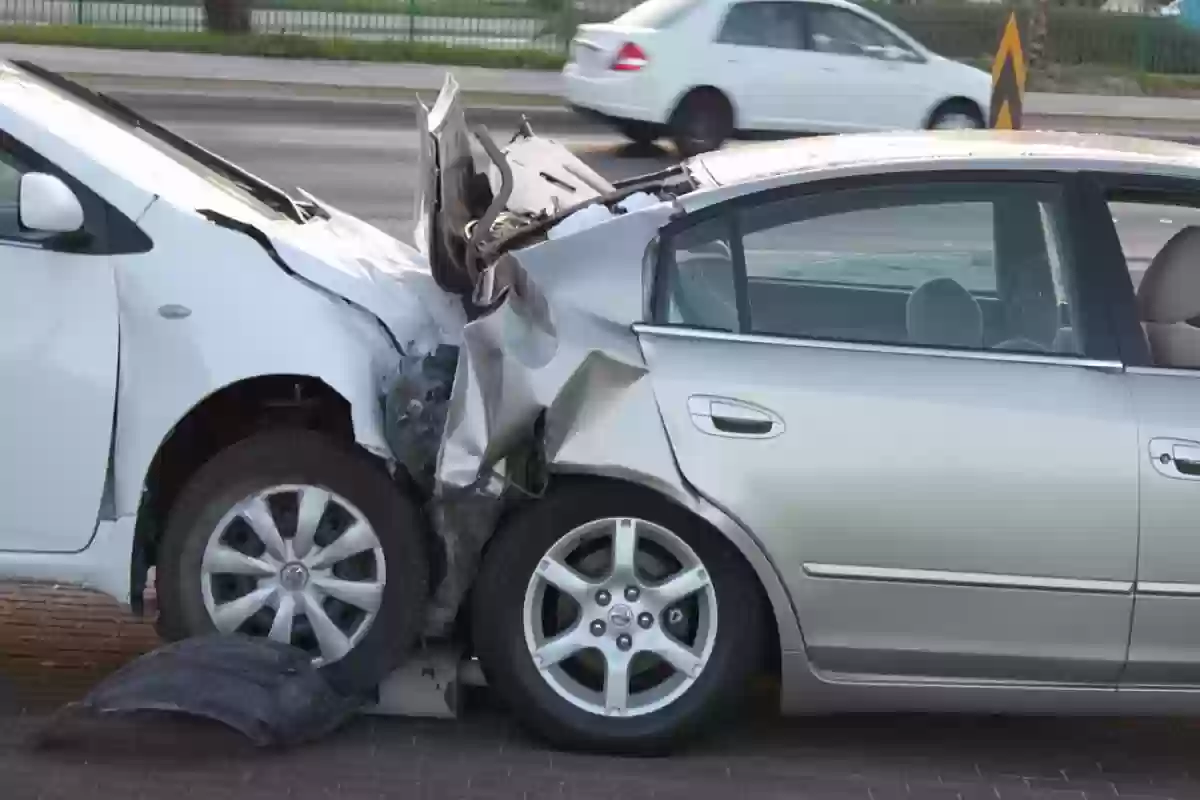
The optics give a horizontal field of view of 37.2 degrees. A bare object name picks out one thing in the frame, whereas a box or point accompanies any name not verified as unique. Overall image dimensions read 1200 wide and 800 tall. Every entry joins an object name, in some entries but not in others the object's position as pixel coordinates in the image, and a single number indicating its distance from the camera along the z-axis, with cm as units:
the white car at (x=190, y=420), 448
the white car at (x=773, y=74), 1888
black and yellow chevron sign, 1141
